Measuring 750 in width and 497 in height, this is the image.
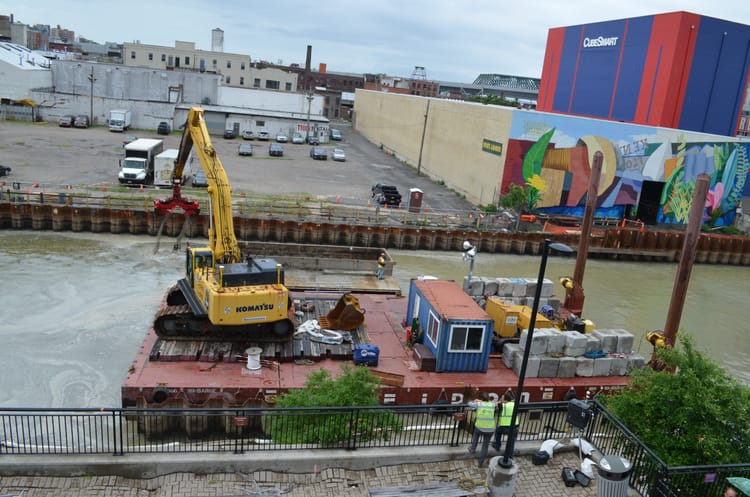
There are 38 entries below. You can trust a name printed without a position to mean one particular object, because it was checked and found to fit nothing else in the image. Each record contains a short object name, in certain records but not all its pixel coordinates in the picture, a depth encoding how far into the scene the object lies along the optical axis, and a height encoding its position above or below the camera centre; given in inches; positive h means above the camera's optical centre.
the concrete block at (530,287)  804.6 -184.1
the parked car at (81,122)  2491.4 -133.4
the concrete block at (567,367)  638.5 -223.6
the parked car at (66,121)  2474.2 -135.6
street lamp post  367.9 -145.2
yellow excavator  613.0 -185.3
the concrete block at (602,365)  647.8 -220.3
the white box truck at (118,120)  2450.8 -105.4
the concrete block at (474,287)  788.0 -188.5
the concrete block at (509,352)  647.8 -219.8
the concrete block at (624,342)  665.6 -198.6
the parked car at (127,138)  2096.5 -153.6
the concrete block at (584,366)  643.5 -221.9
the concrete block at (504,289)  800.3 -188.5
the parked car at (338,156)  2258.9 -126.2
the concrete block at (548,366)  633.0 -223.2
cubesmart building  1711.4 +264.2
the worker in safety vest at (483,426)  400.5 -184.2
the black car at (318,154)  2231.8 -126.4
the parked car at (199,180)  1491.1 -182.0
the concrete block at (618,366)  653.9 -220.9
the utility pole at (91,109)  2578.7 -77.4
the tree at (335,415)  411.8 -202.6
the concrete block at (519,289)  801.6 -186.7
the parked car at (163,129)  2527.1 -118.8
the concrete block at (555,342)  641.0 -200.6
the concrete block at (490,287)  796.6 -188.2
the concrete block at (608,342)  663.1 -200.0
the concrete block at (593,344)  652.7 -200.8
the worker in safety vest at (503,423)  413.1 -188.5
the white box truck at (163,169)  1423.5 -160.6
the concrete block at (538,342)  636.1 -201.4
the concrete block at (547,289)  777.3 -182.6
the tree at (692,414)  383.2 -159.6
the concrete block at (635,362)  658.3 -216.3
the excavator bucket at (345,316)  685.9 -215.7
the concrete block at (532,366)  628.1 -224.6
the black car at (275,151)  2176.4 -133.6
